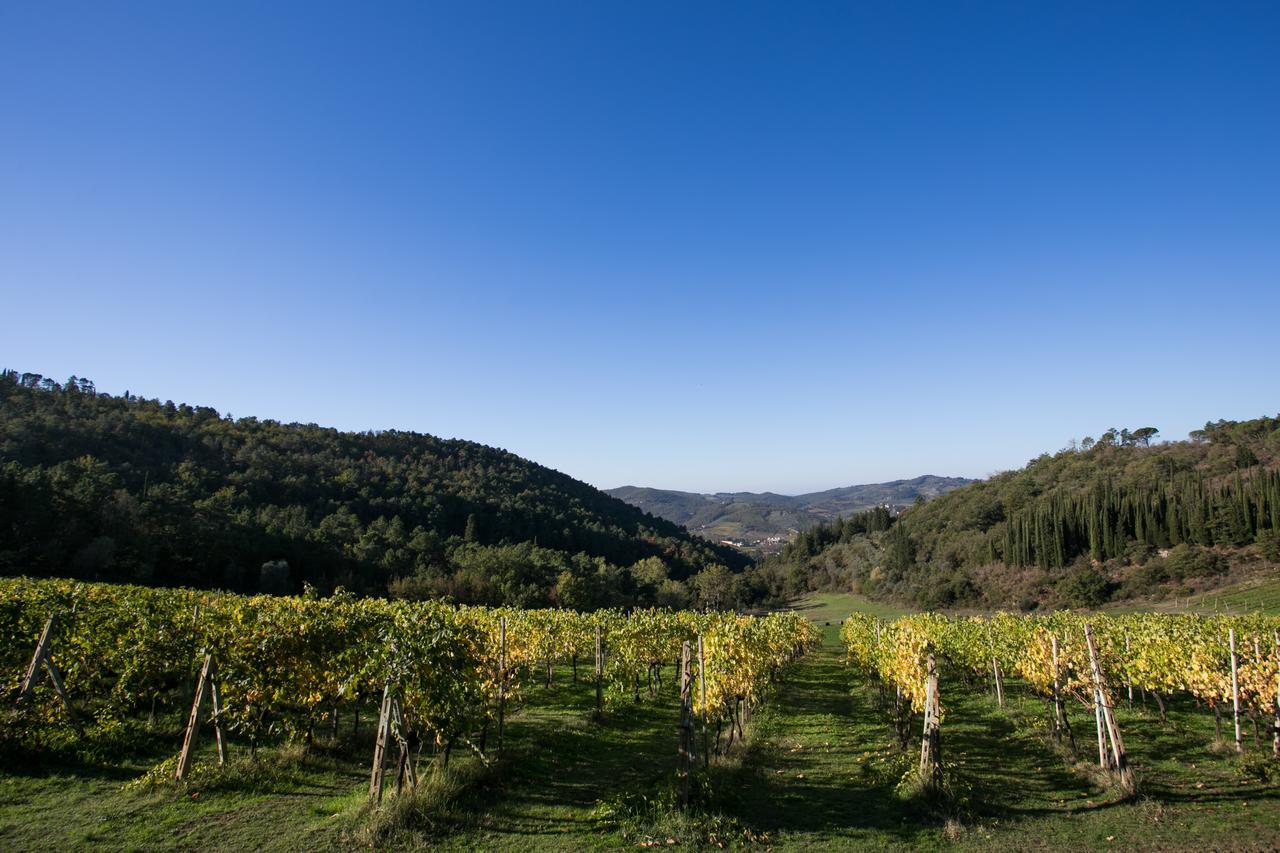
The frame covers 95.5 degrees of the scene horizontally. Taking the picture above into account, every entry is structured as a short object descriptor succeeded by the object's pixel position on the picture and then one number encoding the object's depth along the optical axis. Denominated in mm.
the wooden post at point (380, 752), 8969
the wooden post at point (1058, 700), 13523
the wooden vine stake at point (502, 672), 12773
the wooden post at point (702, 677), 12430
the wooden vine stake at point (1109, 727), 10617
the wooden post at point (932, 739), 10531
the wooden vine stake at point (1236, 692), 12781
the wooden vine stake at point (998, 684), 19219
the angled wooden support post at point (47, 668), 9828
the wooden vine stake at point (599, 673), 16797
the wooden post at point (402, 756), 8953
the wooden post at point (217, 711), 9734
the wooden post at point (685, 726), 10066
